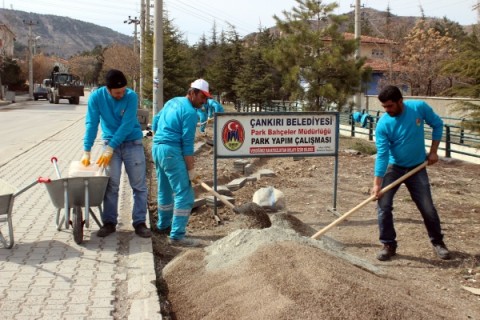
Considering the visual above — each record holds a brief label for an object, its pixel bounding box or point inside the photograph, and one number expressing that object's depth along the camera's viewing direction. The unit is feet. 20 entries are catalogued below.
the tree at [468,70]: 23.21
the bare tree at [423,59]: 108.88
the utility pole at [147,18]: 88.74
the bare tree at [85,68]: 360.91
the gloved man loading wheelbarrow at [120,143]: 19.72
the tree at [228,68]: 129.70
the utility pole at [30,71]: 204.44
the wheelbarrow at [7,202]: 17.44
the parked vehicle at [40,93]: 195.94
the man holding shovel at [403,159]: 18.58
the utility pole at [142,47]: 93.43
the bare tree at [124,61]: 139.33
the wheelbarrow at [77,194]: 18.22
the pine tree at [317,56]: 64.18
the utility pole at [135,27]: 150.25
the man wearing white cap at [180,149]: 18.99
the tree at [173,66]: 82.94
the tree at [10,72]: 213.17
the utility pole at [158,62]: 45.29
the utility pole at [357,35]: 68.44
